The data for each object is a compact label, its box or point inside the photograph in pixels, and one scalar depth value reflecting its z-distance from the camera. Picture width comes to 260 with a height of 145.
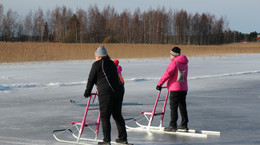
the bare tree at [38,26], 98.25
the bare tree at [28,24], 97.50
